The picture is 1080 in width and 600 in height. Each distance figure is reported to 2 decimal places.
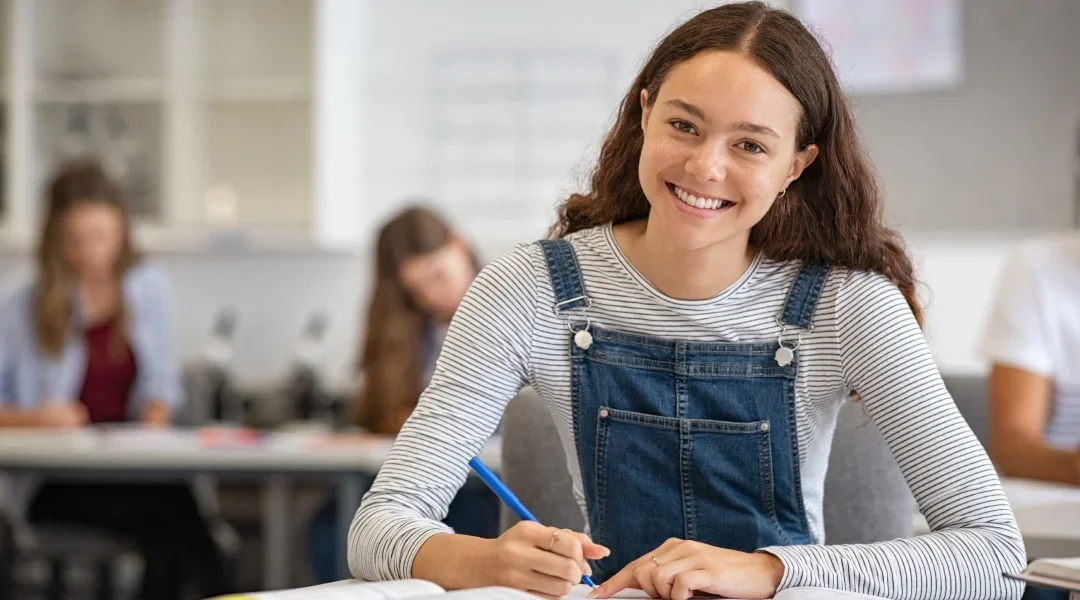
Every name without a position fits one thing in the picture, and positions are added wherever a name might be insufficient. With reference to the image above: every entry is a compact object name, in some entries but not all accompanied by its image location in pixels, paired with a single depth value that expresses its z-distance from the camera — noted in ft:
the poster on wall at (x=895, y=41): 13.06
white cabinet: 14.43
